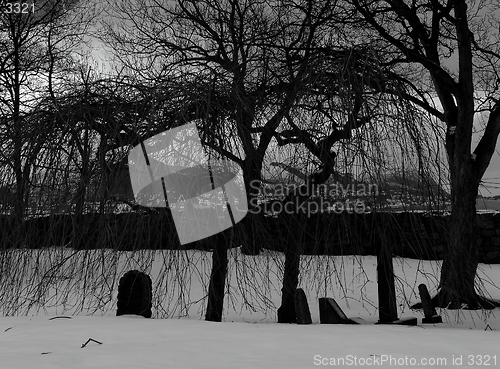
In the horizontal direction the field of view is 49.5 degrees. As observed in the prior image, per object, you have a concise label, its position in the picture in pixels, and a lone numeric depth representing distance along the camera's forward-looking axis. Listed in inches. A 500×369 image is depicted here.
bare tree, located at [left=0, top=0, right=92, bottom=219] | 481.1
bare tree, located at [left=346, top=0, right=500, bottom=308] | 322.0
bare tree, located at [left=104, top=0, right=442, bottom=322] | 167.9
